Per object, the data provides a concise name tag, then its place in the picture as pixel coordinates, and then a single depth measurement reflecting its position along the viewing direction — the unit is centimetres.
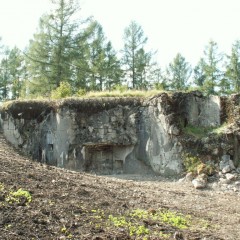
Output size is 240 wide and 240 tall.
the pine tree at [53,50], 2750
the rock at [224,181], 1236
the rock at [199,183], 1208
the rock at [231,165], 1309
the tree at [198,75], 3897
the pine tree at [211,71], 3416
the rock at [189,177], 1302
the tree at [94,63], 2841
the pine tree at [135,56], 3334
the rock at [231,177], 1241
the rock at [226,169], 1288
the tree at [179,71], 3891
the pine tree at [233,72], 3397
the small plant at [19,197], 592
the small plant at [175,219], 676
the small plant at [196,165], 1295
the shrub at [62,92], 1831
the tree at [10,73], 3614
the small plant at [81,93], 1900
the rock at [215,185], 1213
